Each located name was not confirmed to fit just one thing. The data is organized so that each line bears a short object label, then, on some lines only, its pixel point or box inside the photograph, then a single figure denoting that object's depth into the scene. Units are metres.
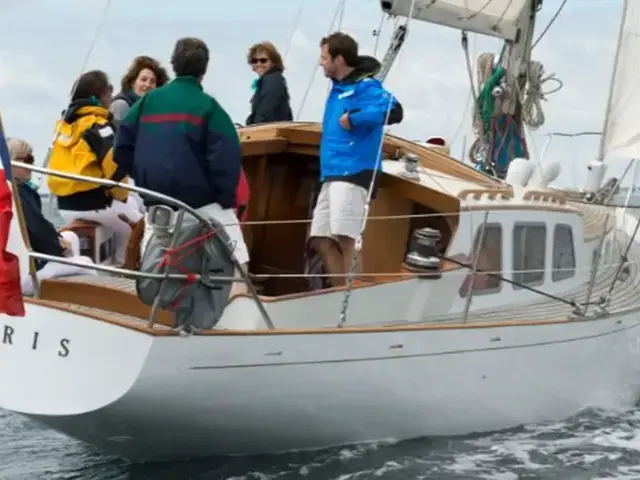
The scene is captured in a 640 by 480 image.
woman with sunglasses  15.02
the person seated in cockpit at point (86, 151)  13.17
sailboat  10.00
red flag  9.56
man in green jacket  10.48
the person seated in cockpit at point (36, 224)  11.16
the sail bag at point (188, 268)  9.81
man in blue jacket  12.33
